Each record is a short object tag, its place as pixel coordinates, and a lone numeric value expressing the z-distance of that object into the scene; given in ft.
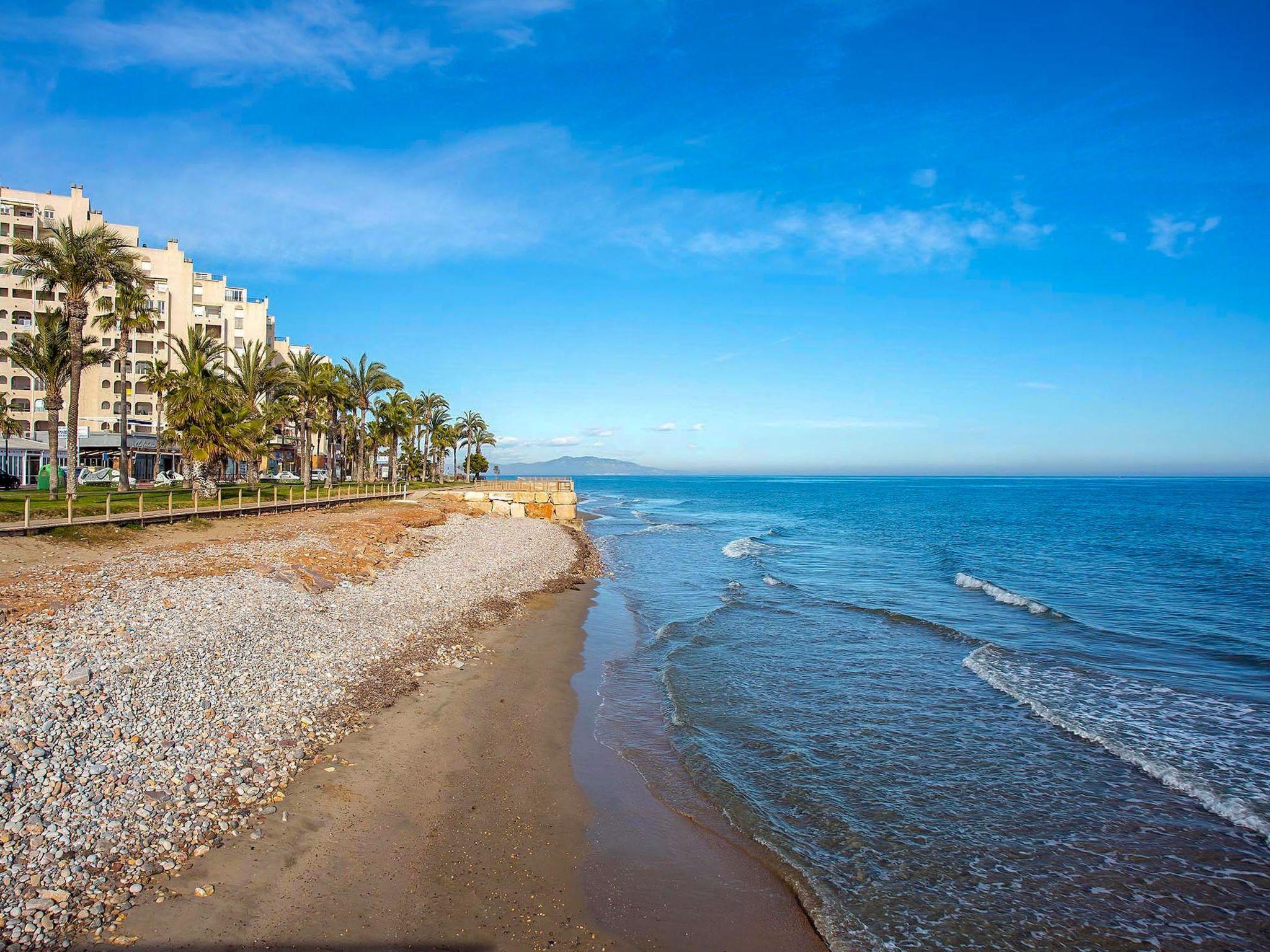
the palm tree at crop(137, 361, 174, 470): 145.71
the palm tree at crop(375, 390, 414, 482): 251.60
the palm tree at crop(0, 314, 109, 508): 129.08
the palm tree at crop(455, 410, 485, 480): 372.99
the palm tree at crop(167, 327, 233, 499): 120.16
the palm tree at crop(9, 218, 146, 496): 111.55
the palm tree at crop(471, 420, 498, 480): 379.55
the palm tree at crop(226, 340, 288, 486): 165.68
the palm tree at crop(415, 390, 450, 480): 311.27
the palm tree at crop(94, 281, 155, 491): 135.85
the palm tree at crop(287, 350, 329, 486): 182.29
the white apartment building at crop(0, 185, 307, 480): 228.84
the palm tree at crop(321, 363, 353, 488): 186.29
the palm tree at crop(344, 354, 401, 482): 224.53
